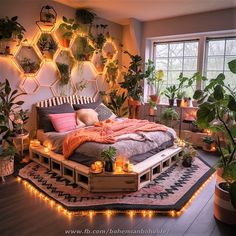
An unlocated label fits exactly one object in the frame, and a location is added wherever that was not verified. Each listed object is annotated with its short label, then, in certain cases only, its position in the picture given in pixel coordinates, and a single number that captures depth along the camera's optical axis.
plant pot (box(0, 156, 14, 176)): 3.05
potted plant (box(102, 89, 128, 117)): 5.33
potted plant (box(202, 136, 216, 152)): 4.46
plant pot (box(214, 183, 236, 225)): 2.20
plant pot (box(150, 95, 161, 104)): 5.50
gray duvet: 2.90
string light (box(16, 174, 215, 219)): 2.34
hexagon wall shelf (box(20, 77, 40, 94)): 3.86
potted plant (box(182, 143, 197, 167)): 3.61
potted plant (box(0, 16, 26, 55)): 3.32
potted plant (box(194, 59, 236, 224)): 2.03
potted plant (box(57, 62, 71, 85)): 4.33
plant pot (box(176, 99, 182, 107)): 5.14
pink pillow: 3.75
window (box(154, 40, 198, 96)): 5.24
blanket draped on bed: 3.05
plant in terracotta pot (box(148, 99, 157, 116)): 5.31
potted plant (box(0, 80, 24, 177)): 3.04
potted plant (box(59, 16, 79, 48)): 4.27
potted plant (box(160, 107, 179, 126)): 4.85
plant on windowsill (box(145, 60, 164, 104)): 5.37
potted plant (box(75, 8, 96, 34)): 4.52
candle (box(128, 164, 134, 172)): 2.76
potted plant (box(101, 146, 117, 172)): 2.70
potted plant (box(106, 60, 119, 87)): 5.46
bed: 2.83
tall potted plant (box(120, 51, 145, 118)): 5.24
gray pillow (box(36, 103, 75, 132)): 3.82
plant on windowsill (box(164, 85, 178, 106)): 5.19
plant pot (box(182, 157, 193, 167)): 3.60
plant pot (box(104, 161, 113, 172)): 2.71
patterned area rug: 2.47
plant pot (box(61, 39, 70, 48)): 4.35
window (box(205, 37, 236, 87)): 4.81
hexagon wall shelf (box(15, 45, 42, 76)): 3.76
